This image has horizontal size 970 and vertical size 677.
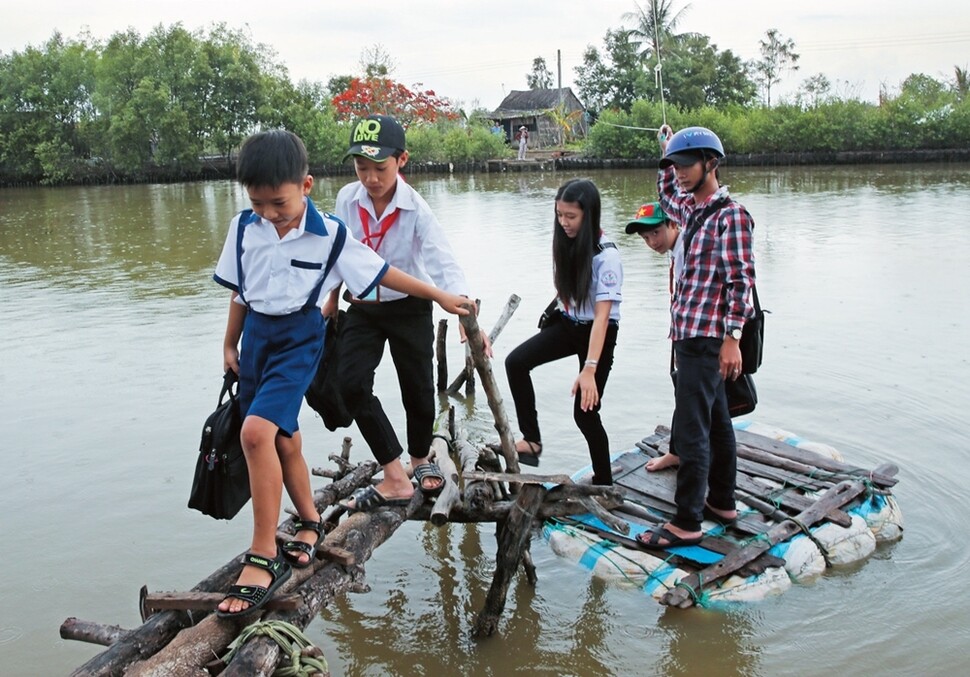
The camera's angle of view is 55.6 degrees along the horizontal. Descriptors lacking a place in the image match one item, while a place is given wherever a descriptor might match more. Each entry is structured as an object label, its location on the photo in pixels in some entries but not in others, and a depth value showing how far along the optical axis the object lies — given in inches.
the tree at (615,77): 1813.5
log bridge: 119.3
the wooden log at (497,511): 171.5
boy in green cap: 189.0
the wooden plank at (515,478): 165.3
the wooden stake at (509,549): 170.6
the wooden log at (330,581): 116.7
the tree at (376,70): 1835.6
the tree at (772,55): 1924.2
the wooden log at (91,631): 128.6
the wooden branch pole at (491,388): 157.4
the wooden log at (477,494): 172.4
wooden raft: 185.0
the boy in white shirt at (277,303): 130.3
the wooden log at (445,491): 157.9
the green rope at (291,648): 120.3
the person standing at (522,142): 1608.0
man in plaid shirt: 161.9
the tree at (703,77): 1659.7
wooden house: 1884.8
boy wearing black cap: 162.4
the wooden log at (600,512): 170.9
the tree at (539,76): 2276.1
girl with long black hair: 185.0
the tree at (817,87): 1635.2
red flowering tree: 1704.0
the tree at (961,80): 1685.8
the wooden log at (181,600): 125.6
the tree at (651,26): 1771.7
